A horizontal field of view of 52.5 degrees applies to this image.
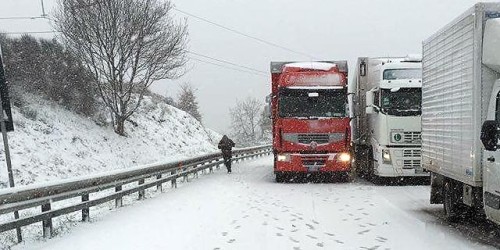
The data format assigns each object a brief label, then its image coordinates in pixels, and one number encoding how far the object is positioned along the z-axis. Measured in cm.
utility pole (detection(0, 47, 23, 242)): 837
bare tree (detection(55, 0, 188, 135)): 2702
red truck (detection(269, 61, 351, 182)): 1719
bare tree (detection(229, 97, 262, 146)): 11750
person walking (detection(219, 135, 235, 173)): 2281
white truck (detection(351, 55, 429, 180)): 1589
